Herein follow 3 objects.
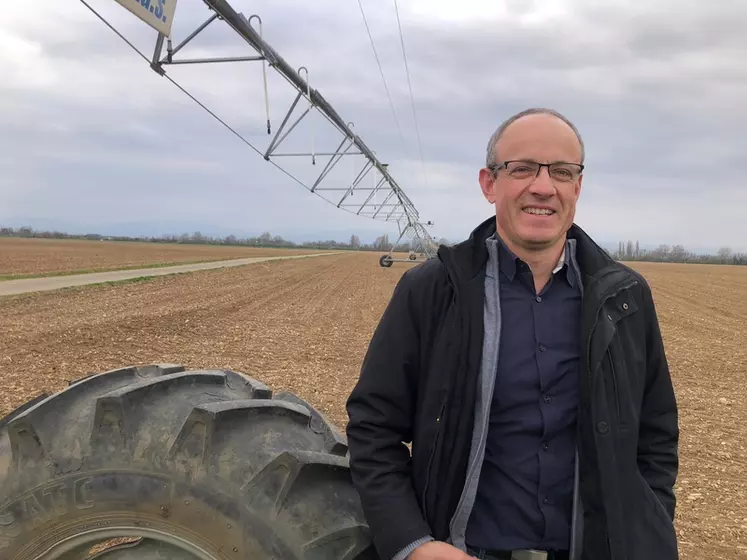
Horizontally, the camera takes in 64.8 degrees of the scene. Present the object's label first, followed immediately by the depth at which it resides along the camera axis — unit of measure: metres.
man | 1.60
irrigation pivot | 3.64
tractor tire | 1.58
